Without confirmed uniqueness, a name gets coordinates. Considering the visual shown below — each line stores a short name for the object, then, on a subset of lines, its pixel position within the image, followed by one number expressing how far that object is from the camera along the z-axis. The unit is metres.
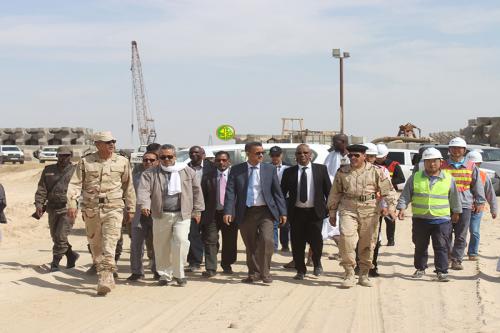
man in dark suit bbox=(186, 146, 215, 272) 10.05
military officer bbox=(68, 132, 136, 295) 8.55
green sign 24.78
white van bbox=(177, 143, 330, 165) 15.32
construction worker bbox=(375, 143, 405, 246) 11.35
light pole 36.19
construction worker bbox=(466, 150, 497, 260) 10.74
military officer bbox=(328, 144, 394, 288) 8.95
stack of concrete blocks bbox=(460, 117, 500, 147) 43.53
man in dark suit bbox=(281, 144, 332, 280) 9.62
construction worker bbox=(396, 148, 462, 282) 9.38
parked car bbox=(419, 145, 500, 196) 22.73
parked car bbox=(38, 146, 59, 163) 53.66
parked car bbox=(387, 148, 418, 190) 23.78
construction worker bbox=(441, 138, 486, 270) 10.30
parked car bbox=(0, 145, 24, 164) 52.25
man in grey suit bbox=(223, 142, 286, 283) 9.39
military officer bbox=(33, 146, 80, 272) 10.19
